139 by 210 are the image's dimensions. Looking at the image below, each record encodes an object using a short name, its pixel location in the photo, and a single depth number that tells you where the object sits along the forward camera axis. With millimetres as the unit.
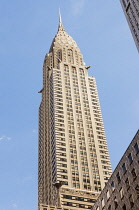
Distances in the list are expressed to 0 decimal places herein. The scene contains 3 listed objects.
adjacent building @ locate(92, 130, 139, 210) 59531
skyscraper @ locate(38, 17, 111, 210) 112450
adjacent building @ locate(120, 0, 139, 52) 107275
